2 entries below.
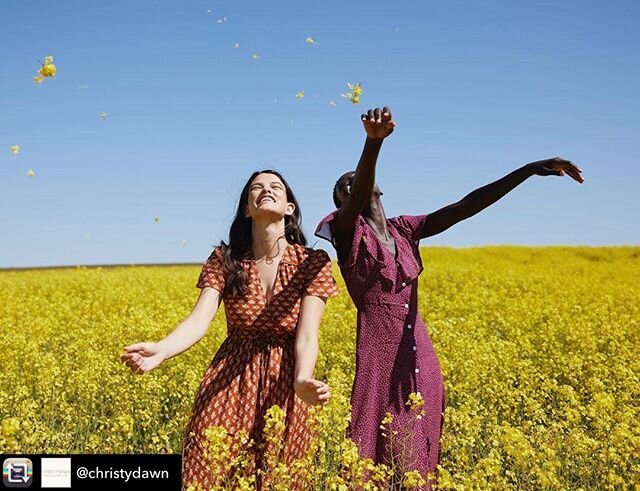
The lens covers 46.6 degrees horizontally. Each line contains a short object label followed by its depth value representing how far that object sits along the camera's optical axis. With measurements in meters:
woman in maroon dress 3.22
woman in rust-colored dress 2.94
